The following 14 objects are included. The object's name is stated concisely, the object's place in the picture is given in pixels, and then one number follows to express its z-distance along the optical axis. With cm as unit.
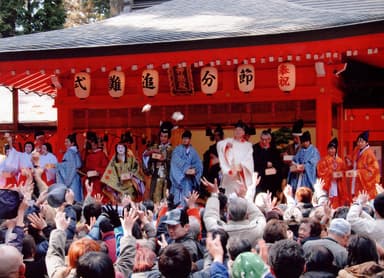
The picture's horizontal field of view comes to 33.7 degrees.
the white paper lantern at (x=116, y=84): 1223
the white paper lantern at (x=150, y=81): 1198
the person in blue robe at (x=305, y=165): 1070
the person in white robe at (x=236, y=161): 1098
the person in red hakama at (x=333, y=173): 1066
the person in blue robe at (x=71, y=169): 1190
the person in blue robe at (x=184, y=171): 1112
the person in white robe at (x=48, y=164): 1229
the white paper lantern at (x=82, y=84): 1240
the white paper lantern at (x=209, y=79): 1163
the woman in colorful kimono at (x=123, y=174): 1173
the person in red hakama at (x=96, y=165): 1209
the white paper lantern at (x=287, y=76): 1110
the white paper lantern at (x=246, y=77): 1142
